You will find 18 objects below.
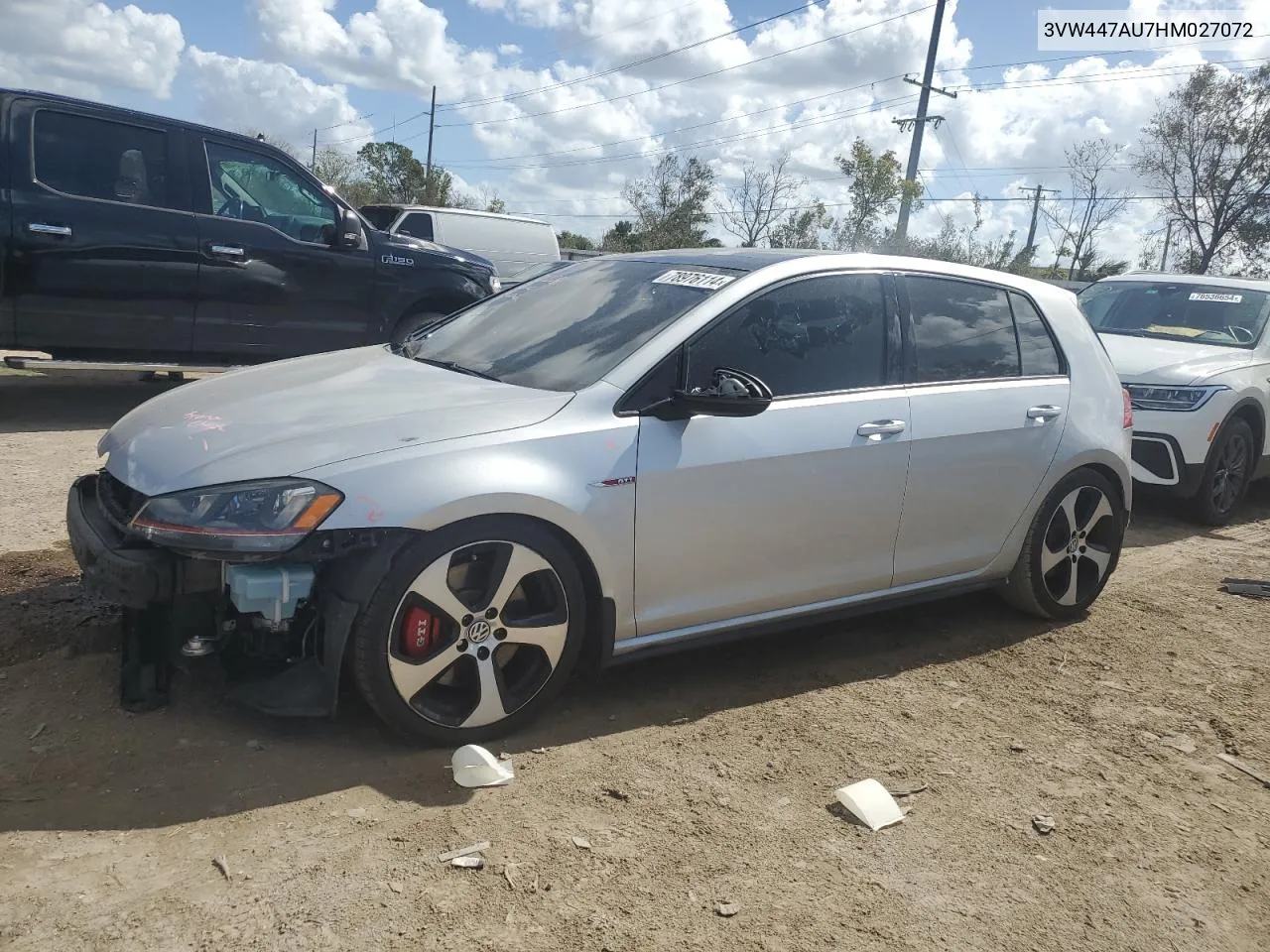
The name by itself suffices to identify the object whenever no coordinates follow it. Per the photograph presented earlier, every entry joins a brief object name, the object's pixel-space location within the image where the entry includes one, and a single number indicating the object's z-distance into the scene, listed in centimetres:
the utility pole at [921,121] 3300
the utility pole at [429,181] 4988
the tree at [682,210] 3972
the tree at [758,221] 3838
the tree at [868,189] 3431
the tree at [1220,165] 2780
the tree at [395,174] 4938
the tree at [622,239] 4088
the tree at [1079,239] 3953
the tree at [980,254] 3825
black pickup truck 667
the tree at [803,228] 3762
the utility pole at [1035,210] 4426
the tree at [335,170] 5056
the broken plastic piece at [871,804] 297
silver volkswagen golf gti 292
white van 1623
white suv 702
